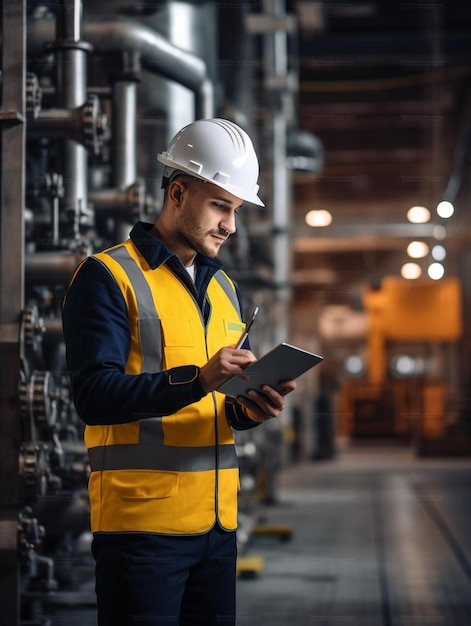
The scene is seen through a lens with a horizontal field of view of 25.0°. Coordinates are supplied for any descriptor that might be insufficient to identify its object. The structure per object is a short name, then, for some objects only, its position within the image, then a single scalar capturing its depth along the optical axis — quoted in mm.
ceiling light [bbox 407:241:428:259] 15109
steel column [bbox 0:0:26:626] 3414
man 1960
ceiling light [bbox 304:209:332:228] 14203
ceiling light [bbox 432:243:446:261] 14032
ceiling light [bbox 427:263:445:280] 13773
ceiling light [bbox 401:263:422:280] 17375
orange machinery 18281
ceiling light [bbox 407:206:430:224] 13680
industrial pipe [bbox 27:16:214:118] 4105
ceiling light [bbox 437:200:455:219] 12438
